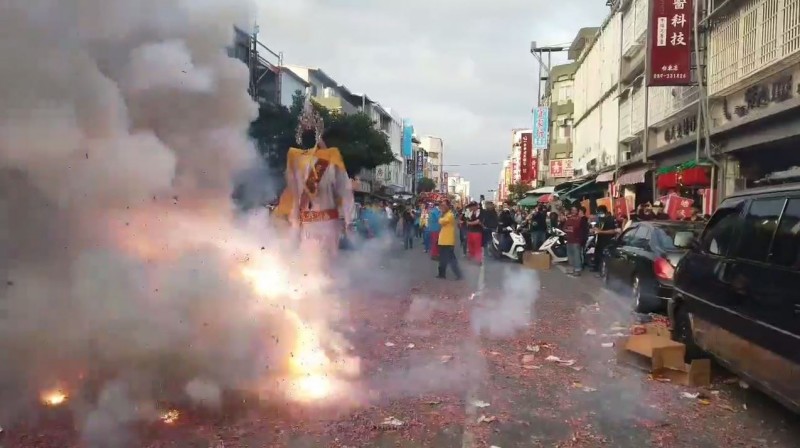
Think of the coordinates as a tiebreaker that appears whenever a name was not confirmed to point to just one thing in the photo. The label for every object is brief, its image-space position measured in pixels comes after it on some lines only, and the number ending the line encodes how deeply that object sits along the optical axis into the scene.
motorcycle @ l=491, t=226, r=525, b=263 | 17.81
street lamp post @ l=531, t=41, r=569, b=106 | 48.38
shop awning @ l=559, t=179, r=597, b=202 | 30.49
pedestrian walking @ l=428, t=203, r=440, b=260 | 16.08
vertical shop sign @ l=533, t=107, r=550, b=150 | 42.59
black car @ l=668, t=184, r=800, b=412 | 4.09
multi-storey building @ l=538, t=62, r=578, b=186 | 41.77
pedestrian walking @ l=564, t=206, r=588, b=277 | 14.73
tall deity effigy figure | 7.43
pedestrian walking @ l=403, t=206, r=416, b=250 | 22.69
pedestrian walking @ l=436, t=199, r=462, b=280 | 12.35
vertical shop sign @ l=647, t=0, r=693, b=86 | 15.54
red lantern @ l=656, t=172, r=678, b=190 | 17.59
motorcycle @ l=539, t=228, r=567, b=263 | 17.70
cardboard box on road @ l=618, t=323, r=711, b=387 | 5.43
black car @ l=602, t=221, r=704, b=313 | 8.84
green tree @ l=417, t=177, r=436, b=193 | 101.75
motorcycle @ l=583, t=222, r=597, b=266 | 16.30
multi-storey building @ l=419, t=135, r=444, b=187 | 134.23
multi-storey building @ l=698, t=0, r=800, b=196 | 11.55
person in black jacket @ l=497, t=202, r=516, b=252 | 18.36
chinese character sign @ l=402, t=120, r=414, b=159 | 84.06
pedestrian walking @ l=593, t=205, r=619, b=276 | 14.73
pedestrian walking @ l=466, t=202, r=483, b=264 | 17.23
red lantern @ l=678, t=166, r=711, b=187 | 15.71
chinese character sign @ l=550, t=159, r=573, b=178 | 40.31
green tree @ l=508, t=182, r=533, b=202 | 62.34
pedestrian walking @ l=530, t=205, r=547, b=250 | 18.57
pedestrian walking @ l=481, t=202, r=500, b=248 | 18.91
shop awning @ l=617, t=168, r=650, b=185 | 21.22
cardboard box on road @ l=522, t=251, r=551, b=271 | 16.17
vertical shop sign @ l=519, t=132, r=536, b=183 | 55.16
